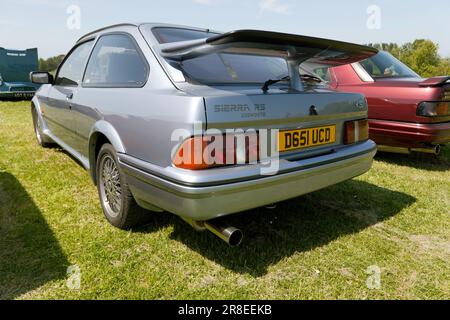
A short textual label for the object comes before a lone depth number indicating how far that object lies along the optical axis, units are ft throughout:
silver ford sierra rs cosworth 6.08
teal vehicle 38.73
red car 13.65
